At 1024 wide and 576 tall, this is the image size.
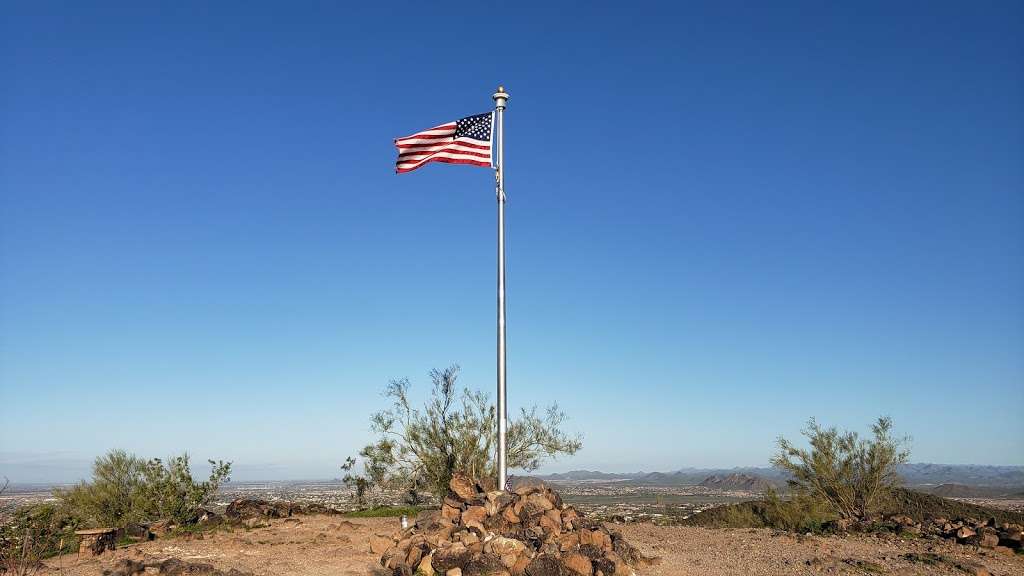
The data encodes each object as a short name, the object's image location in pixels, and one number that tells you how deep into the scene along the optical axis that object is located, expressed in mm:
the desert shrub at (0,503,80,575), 15409
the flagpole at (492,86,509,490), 16500
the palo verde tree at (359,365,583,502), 26562
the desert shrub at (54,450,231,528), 24641
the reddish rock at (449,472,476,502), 17031
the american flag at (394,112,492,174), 17875
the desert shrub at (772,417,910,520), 25109
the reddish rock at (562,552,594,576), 13789
